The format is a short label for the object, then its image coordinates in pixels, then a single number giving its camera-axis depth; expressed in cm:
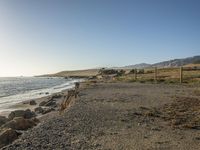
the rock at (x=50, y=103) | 1564
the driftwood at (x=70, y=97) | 1101
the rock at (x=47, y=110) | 1286
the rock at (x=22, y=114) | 1170
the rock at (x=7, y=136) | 662
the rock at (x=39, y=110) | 1347
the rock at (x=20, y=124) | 863
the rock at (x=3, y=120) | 1104
